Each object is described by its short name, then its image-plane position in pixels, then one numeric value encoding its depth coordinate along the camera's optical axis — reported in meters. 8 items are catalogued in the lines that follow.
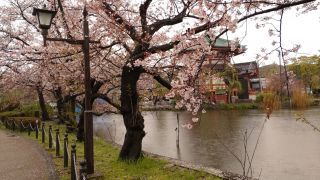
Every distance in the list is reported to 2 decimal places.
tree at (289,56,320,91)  32.01
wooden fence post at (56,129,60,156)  6.38
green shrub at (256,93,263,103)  30.41
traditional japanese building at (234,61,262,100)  34.29
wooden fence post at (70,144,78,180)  3.95
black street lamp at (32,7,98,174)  4.03
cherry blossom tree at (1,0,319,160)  3.76
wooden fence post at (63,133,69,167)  5.28
